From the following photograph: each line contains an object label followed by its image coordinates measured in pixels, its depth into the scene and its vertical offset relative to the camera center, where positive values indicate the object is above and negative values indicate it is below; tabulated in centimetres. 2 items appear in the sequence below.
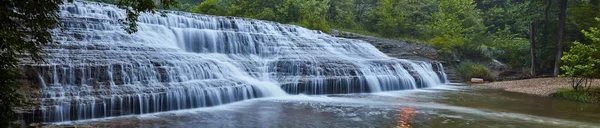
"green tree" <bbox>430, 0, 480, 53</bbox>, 3159 +330
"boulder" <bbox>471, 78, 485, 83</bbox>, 2381 -122
